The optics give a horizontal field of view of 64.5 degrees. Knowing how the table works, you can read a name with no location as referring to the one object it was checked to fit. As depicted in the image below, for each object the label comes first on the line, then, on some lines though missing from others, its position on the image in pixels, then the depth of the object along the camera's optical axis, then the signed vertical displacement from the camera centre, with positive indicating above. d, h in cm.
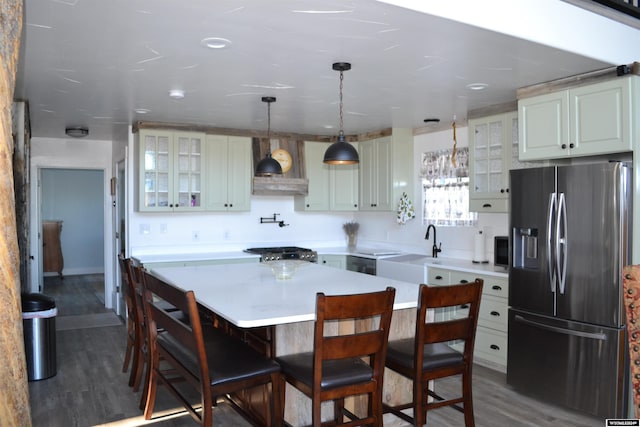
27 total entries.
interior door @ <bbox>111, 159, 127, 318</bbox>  614 -11
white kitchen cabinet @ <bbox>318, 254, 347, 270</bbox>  623 -65
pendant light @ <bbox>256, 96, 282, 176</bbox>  432 +35
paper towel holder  496 -43
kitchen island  249 -51
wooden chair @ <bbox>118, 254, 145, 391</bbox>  354 -85
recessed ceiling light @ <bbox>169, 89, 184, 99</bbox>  398 +92
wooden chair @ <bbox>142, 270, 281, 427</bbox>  233 -77
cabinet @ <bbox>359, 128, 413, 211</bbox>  585 +46
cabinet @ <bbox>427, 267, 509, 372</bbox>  421 -96
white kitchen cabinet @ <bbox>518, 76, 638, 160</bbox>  325 +59
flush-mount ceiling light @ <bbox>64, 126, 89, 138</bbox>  564 +88
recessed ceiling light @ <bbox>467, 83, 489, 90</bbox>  375 +91
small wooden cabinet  965 -73
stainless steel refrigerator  323 -53
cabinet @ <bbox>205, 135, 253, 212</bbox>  579 +41
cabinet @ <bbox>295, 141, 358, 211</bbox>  643 +28
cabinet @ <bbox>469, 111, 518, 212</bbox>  438 +43
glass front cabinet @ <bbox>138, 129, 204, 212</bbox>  542 +41
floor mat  588 -136
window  537 +20
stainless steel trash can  406 -104
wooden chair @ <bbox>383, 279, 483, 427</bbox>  248 -78
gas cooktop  576 -52
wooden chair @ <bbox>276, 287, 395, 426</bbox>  223 -74
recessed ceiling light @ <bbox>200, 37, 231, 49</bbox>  279 +93
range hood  607 +39
